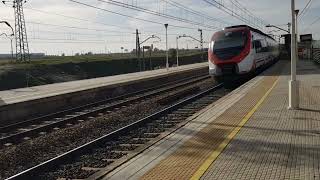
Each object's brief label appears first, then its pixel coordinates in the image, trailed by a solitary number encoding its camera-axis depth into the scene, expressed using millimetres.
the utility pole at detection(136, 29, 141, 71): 41801
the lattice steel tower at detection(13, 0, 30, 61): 30688
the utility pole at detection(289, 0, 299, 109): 8516
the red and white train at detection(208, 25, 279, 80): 16661
